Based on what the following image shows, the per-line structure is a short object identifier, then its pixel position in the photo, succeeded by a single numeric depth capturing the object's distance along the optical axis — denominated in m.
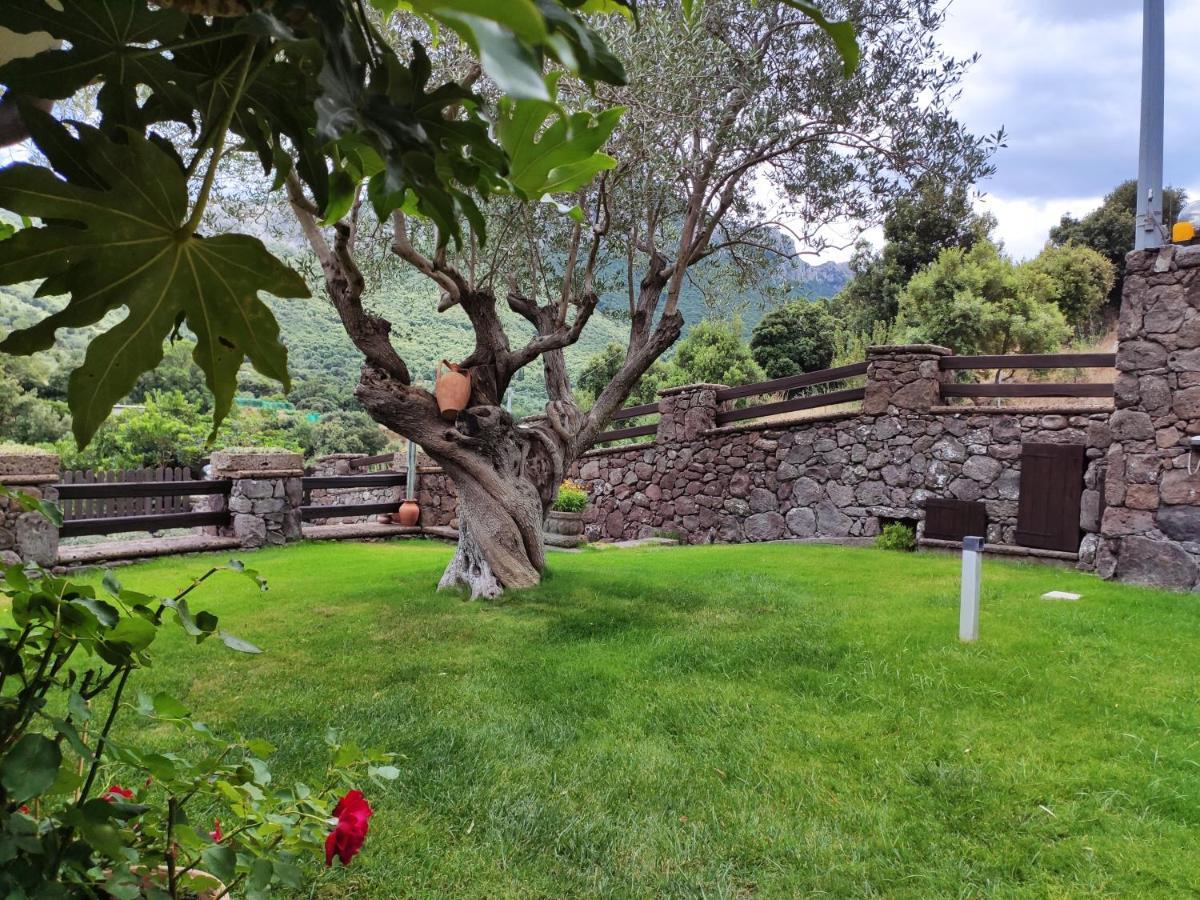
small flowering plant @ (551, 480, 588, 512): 10.79
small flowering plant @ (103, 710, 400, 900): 0.88
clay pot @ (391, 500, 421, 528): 10.25
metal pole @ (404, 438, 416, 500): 10.24
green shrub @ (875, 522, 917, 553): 8.41
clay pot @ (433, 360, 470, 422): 5.41
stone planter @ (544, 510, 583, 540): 10.20
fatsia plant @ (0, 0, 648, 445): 0.45
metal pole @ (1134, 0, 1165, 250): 5.98
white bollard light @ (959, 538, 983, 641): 3.83
